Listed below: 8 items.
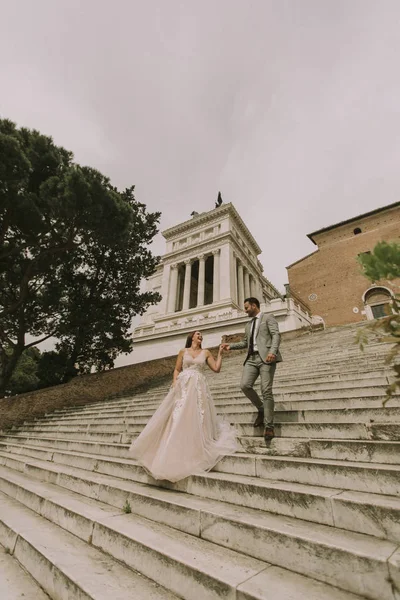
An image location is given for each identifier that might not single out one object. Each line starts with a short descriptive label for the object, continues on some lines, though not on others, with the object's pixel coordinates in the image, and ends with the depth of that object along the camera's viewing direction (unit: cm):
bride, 306
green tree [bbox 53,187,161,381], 1325
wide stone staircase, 168
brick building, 2236
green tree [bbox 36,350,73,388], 1364
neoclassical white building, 2230
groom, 369
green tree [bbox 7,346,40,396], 2413
